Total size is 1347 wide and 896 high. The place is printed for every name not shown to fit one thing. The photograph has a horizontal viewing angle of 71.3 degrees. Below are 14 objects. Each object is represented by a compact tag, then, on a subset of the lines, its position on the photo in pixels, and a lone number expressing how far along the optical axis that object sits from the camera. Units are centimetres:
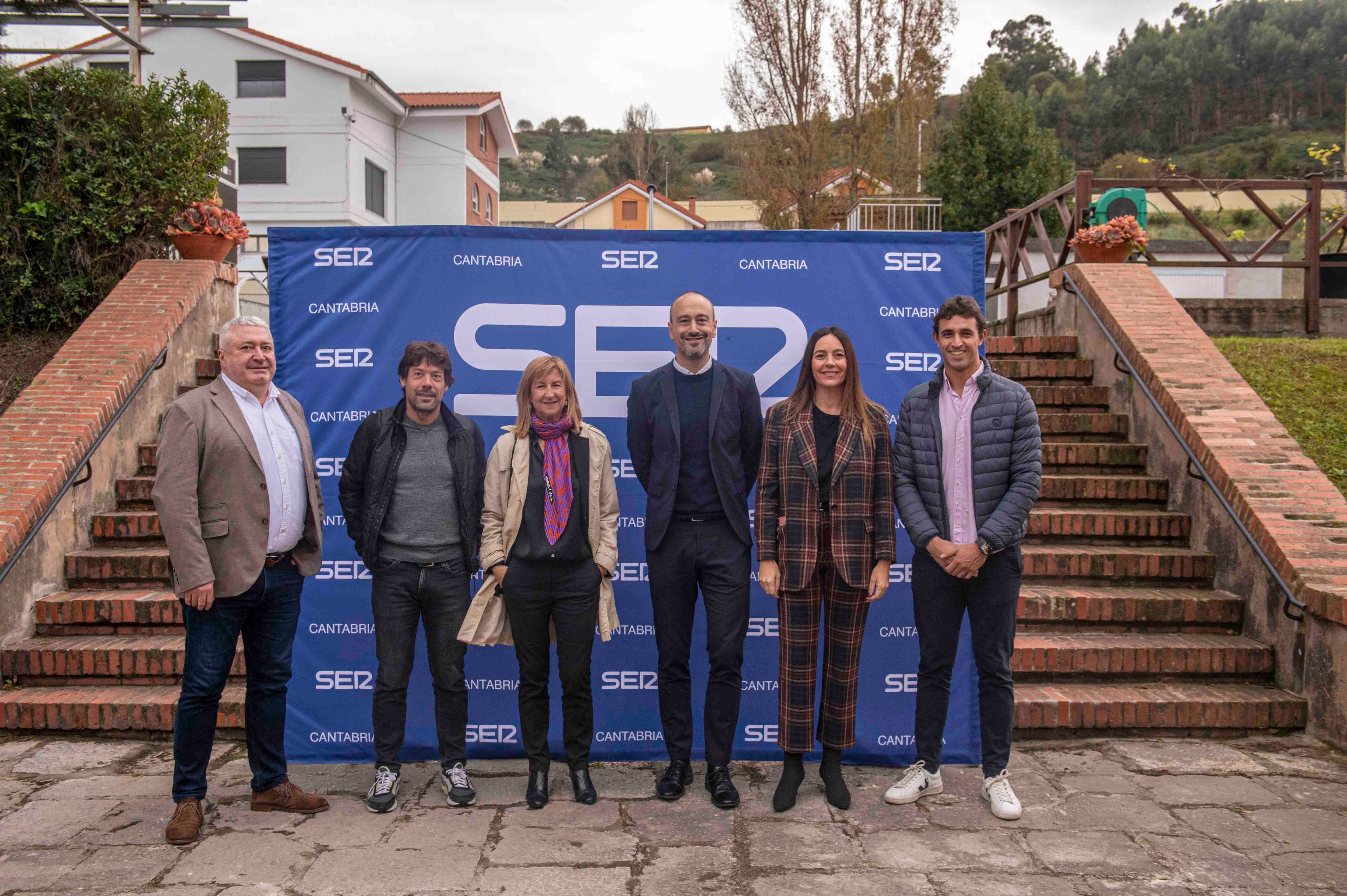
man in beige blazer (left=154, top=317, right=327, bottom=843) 336
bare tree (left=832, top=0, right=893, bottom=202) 2458
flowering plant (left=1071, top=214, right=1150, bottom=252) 746
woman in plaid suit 371
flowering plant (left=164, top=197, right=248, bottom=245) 705
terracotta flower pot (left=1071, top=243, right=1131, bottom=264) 751
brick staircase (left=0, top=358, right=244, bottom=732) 445
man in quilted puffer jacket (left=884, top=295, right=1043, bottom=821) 366
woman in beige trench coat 374
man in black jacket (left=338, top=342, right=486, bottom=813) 375
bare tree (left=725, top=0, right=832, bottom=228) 2442
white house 2947
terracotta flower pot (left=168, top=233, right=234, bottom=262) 704
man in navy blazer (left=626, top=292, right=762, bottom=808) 379
